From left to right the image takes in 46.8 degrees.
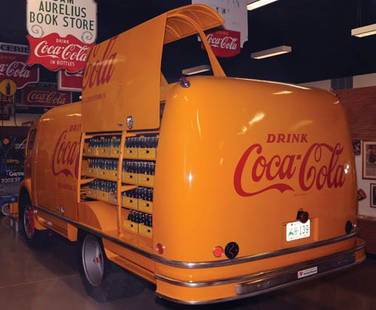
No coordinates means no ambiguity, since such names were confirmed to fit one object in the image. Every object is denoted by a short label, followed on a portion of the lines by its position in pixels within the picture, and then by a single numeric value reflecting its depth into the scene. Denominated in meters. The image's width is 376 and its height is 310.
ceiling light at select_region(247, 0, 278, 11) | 8.08
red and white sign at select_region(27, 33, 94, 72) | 6.88
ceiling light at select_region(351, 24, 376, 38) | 10.02
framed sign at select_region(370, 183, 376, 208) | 6.84
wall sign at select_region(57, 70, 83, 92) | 8.62
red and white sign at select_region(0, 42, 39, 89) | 11.39
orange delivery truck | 3.50
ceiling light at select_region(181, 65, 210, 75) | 15.21
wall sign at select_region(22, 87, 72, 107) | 16.52
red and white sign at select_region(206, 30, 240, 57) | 8.66
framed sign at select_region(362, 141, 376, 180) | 6.80
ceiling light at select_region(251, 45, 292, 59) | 13.25
